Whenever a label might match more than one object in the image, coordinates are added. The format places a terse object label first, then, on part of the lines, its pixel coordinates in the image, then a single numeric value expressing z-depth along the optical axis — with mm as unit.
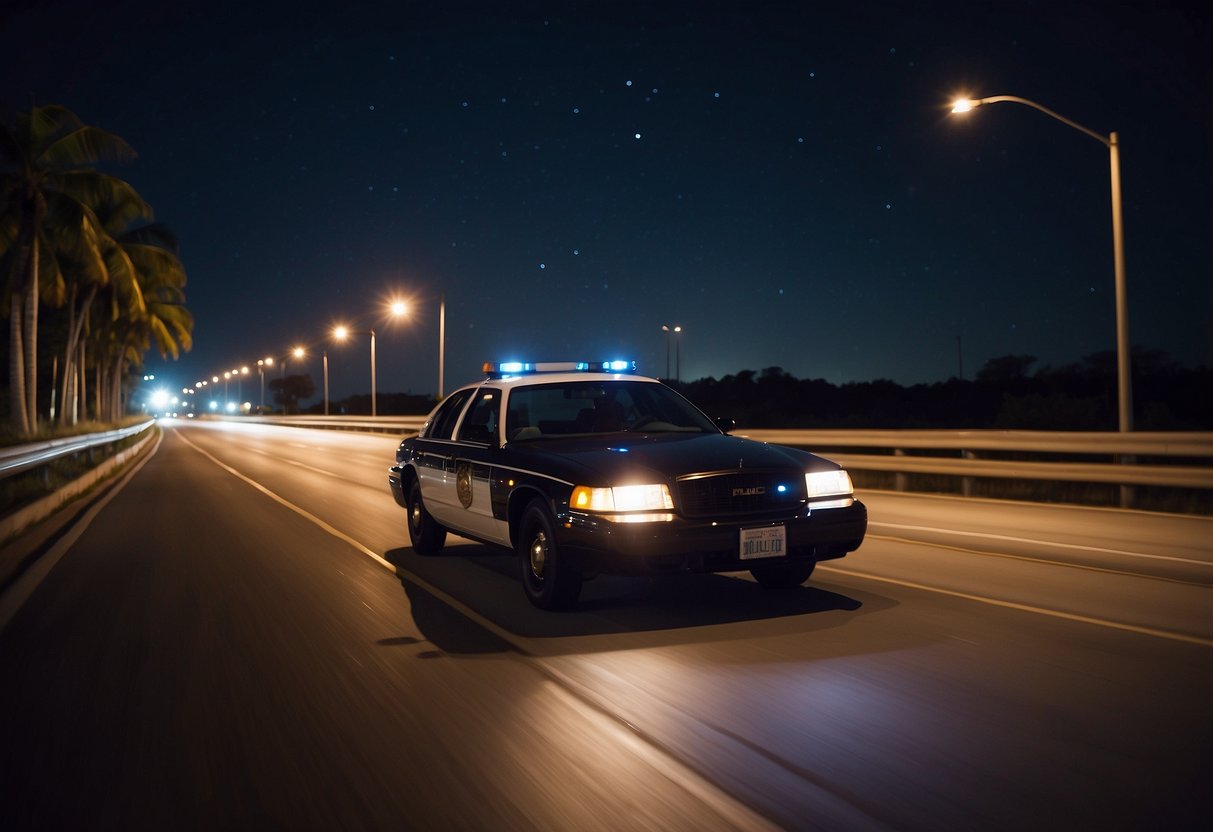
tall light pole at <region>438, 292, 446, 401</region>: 44094
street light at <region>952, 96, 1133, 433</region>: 16438
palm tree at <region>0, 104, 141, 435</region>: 33281
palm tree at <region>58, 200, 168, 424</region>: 45156
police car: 6789
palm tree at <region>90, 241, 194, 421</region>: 54344
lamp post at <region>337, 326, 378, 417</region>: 52319
